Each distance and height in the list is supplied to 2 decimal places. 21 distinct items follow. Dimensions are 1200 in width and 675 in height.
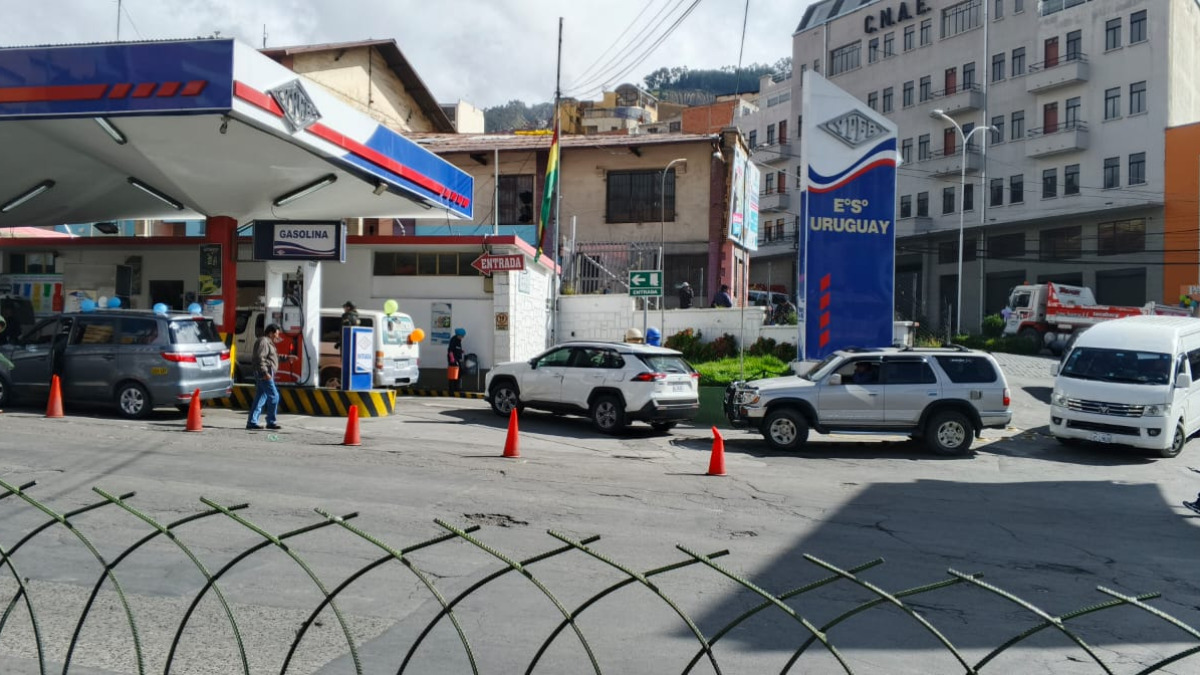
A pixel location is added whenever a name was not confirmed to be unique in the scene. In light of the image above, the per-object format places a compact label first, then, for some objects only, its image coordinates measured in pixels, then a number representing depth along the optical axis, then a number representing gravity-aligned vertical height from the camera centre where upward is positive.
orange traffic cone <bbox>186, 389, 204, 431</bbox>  15.29 -1.17
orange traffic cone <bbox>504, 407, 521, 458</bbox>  14.05 -1.36
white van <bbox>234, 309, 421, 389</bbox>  20.89 -0.03
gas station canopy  15.02 +3.57
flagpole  28.03 +2.03
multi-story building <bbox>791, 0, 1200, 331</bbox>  46.94 +12.33
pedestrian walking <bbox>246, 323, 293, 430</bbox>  15.59 -0.53
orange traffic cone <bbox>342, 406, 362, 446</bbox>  14.51 -1.25
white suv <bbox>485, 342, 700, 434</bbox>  17.38 -0.59
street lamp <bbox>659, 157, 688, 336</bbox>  31.91 +4.48
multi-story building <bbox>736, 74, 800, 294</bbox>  68.19 +11.99
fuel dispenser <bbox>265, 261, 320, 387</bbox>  20.12 +0.59
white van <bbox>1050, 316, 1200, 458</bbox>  16.36 -0.41
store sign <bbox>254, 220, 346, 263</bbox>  20.17 +2.20
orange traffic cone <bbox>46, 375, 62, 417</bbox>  16.19 -1.07
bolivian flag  25.94 +4.59
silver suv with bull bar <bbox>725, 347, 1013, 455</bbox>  16.38 -0.76
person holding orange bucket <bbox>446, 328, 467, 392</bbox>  23.67 -0.20
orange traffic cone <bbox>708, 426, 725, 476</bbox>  13.27 -1.46
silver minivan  16.41 -0.33
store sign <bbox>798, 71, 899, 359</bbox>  20.47 +2.84
